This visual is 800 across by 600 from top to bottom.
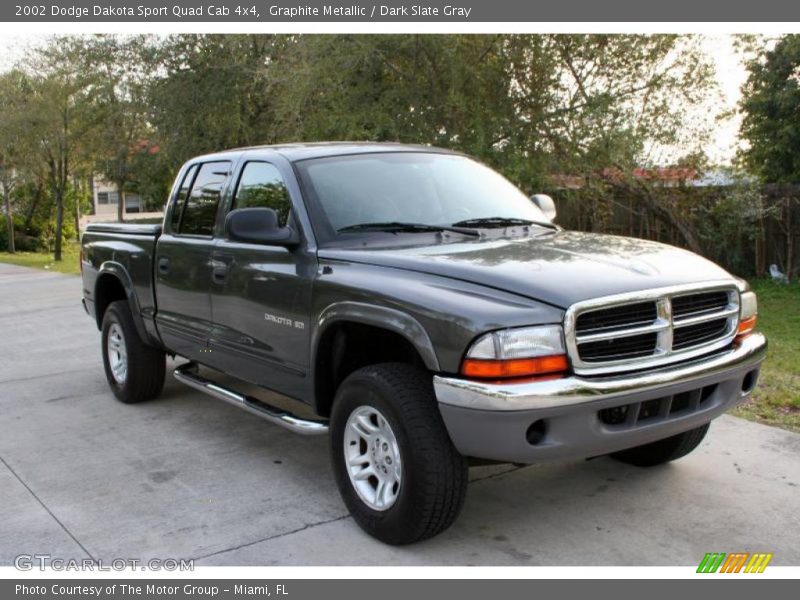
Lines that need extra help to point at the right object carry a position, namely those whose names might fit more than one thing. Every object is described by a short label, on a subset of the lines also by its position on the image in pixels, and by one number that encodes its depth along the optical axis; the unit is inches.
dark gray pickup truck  140.6
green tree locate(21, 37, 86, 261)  943.7
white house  2544.3
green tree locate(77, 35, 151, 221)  919.0
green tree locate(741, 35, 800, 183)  792.9
